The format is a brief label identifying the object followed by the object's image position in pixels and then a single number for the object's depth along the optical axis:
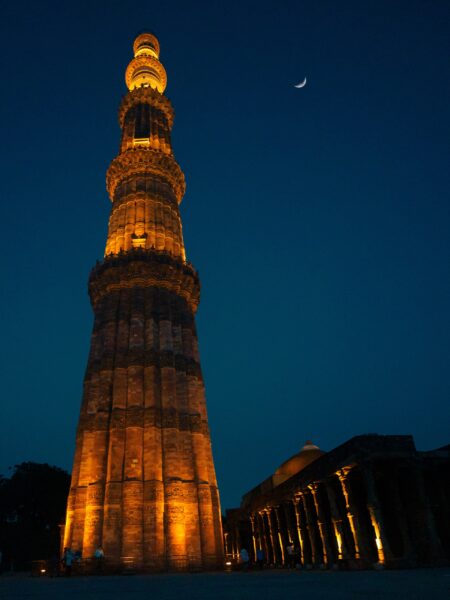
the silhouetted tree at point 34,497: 47.19
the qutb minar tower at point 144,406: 21.92
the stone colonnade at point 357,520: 16.66
